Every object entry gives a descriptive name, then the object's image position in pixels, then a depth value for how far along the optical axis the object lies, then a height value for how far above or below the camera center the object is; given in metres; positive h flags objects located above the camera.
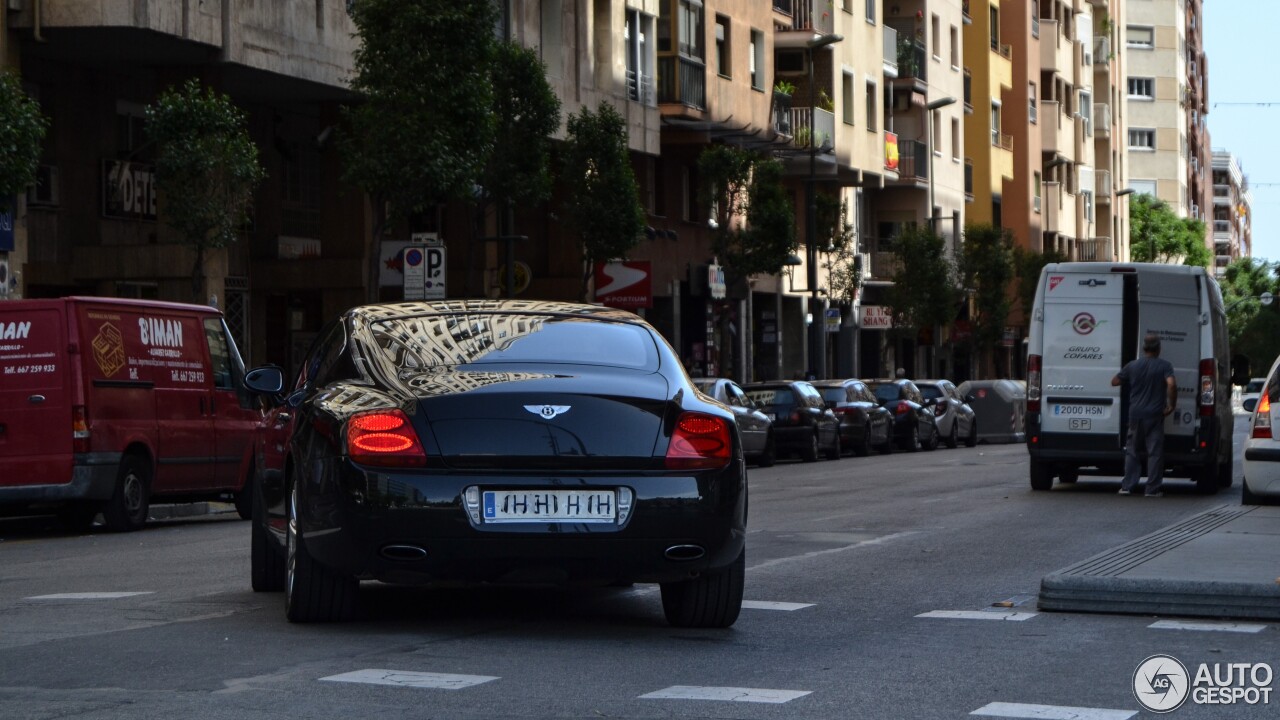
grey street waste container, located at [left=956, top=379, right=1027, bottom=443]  52.66 -2.42
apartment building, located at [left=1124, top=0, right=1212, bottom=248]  141.00 +13.96
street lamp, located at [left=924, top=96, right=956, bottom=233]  65.95 +6.38
